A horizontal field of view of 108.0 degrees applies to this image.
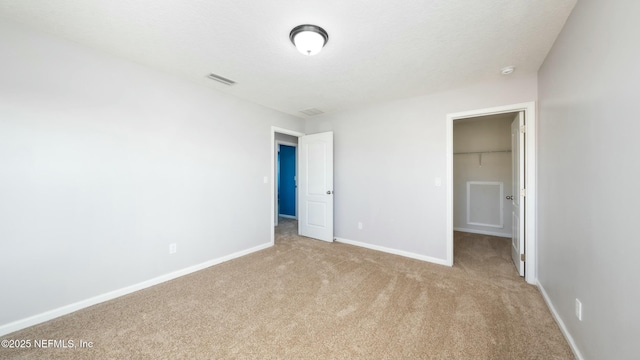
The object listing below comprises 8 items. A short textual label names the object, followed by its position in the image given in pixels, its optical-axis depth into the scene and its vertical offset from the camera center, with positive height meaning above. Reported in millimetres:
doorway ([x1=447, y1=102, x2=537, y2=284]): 2639 -36
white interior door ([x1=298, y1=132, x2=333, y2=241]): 4293 -121
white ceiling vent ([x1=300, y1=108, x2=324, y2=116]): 4188 +1258
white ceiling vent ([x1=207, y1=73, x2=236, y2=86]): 2781 +1237
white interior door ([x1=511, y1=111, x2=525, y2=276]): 2760 -151
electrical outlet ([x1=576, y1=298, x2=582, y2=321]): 1556 -872
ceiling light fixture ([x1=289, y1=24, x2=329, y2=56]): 1849 +1154
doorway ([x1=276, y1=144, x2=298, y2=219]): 6668 -45
